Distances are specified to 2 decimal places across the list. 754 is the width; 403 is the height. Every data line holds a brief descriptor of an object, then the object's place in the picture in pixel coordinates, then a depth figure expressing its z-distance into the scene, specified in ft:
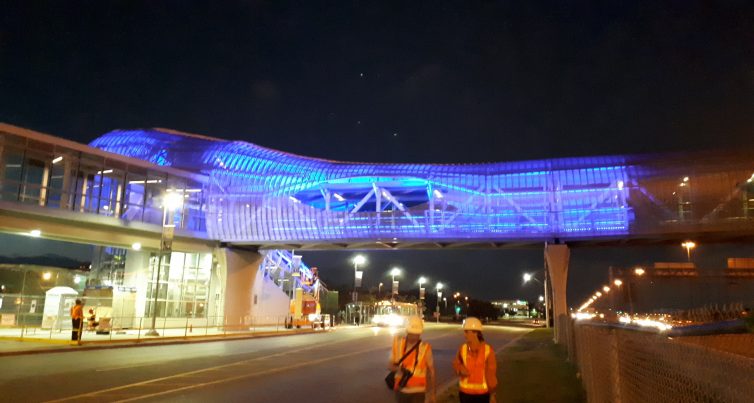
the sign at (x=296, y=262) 193.67
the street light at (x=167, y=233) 103.68
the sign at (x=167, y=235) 105.60
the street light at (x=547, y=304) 161.31
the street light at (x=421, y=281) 269.97
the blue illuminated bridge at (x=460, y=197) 124.06
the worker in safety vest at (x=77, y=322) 82.99
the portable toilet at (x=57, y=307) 107.34
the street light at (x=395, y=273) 231.42
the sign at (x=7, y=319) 112.88
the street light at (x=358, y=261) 196.13
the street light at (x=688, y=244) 131.95
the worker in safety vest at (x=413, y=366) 20.45
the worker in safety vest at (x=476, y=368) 20.30
